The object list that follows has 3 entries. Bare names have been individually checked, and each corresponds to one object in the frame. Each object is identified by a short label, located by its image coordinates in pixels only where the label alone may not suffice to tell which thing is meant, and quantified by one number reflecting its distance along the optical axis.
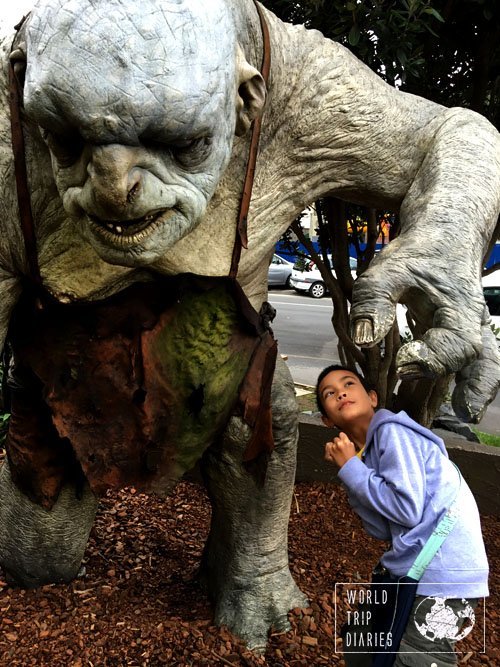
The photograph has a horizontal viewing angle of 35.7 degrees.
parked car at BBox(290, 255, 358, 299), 15.90
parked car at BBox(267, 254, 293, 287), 17.11
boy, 1.57
